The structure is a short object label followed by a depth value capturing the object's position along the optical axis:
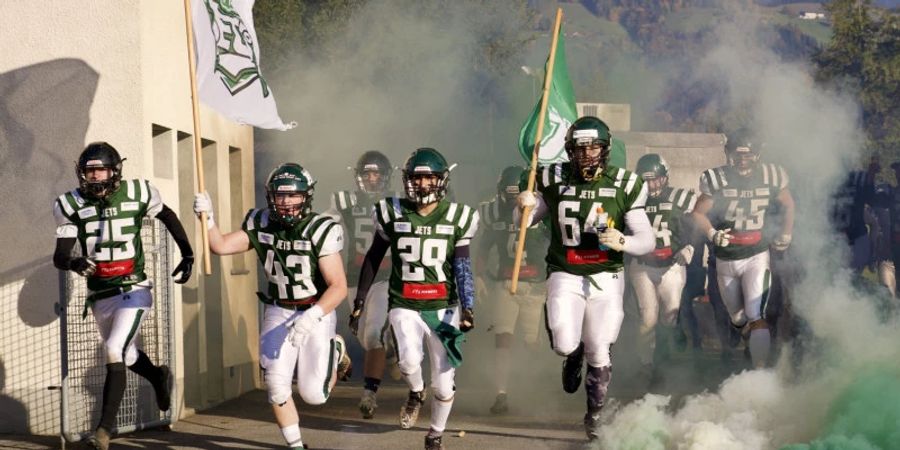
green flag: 13.27
